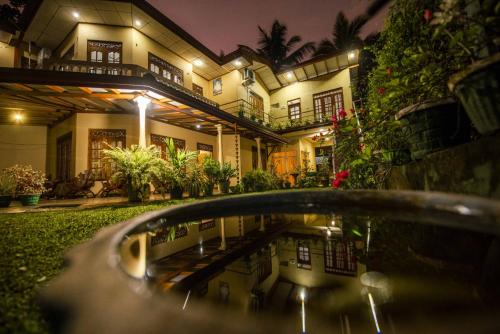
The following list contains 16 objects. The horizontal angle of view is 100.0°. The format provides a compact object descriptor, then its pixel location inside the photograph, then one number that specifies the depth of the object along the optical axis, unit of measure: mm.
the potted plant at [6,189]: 5098
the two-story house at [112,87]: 6352
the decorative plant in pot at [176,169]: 5711
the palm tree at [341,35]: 19562
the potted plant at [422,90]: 1677
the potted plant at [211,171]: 7180
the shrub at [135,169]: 4805
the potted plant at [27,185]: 5355
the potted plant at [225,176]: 7875
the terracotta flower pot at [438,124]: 1707
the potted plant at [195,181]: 6264
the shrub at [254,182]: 8297
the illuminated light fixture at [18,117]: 8791
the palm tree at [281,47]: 21359
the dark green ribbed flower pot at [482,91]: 1166
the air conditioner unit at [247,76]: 13047
